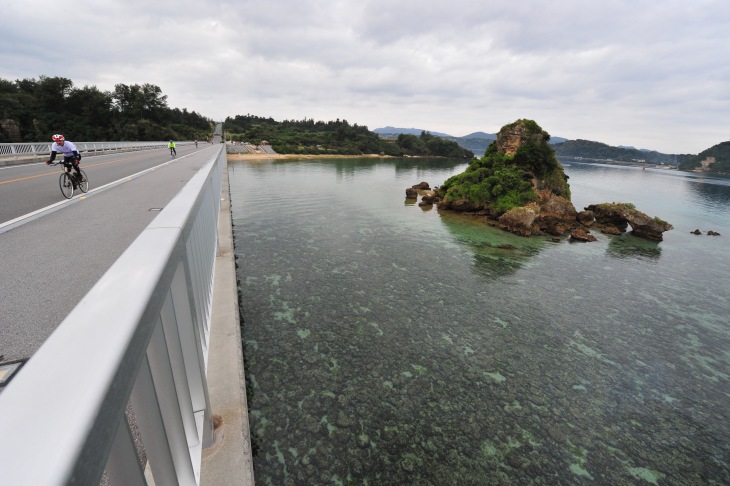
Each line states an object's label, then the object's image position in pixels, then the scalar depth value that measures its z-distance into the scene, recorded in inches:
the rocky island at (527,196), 976.9
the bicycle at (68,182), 428.1
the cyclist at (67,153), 443.2
